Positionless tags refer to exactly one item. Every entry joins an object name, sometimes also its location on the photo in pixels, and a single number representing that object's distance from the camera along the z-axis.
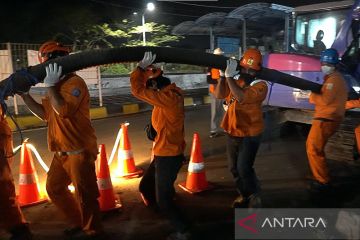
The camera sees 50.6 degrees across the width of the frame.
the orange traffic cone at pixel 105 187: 4.60
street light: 18.77
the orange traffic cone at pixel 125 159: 5.84
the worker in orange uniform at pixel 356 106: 5.36
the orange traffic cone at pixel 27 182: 4.82
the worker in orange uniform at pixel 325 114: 4.91
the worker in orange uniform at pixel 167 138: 3.62
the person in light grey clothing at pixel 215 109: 7.84
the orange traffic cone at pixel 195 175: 5.24
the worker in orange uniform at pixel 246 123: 4.24
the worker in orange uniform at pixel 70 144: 3.48
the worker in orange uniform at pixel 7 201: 3.73
